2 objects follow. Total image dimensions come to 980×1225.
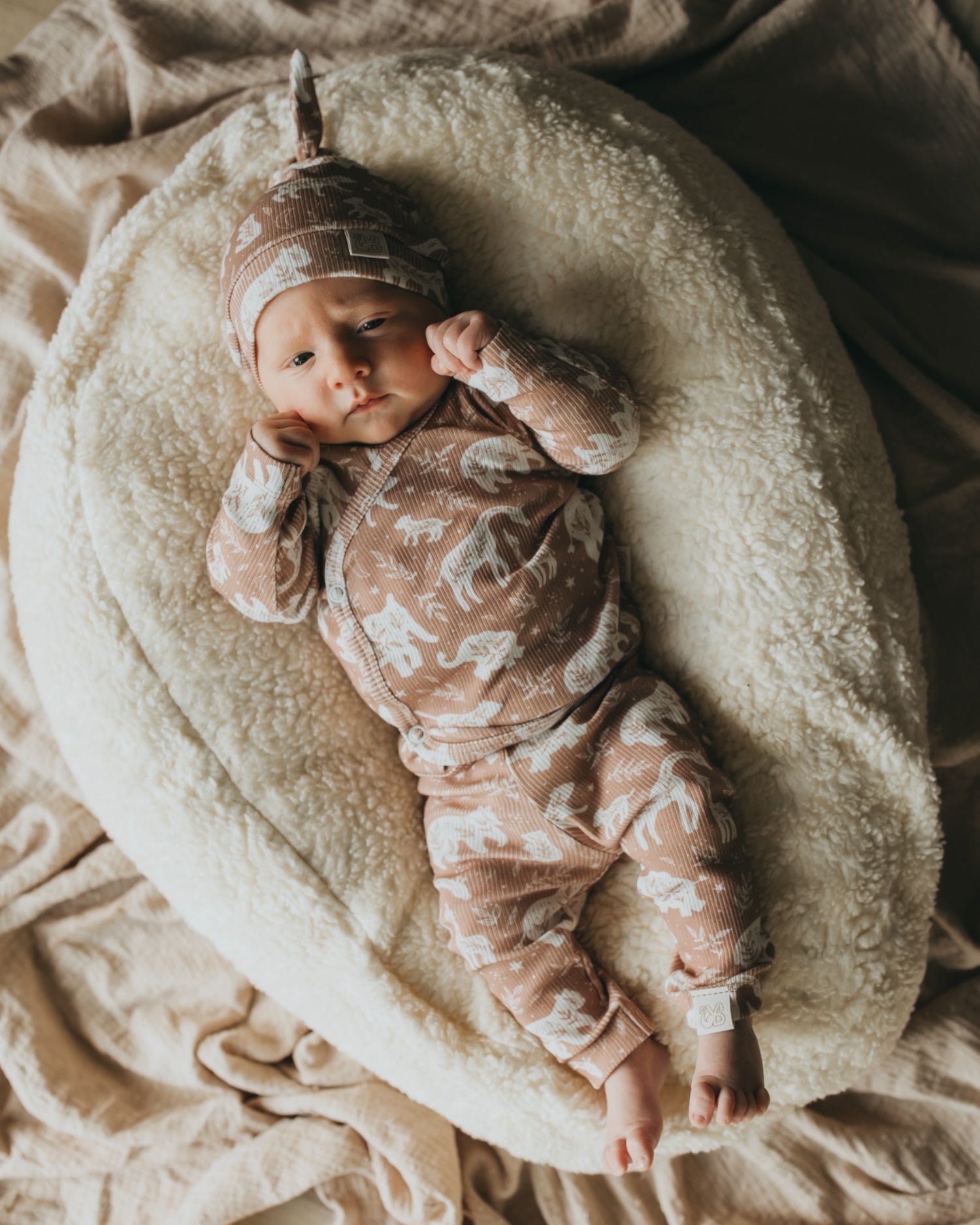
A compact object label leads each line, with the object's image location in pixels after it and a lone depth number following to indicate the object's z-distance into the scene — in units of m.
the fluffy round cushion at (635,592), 1.02
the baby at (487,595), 0.97
